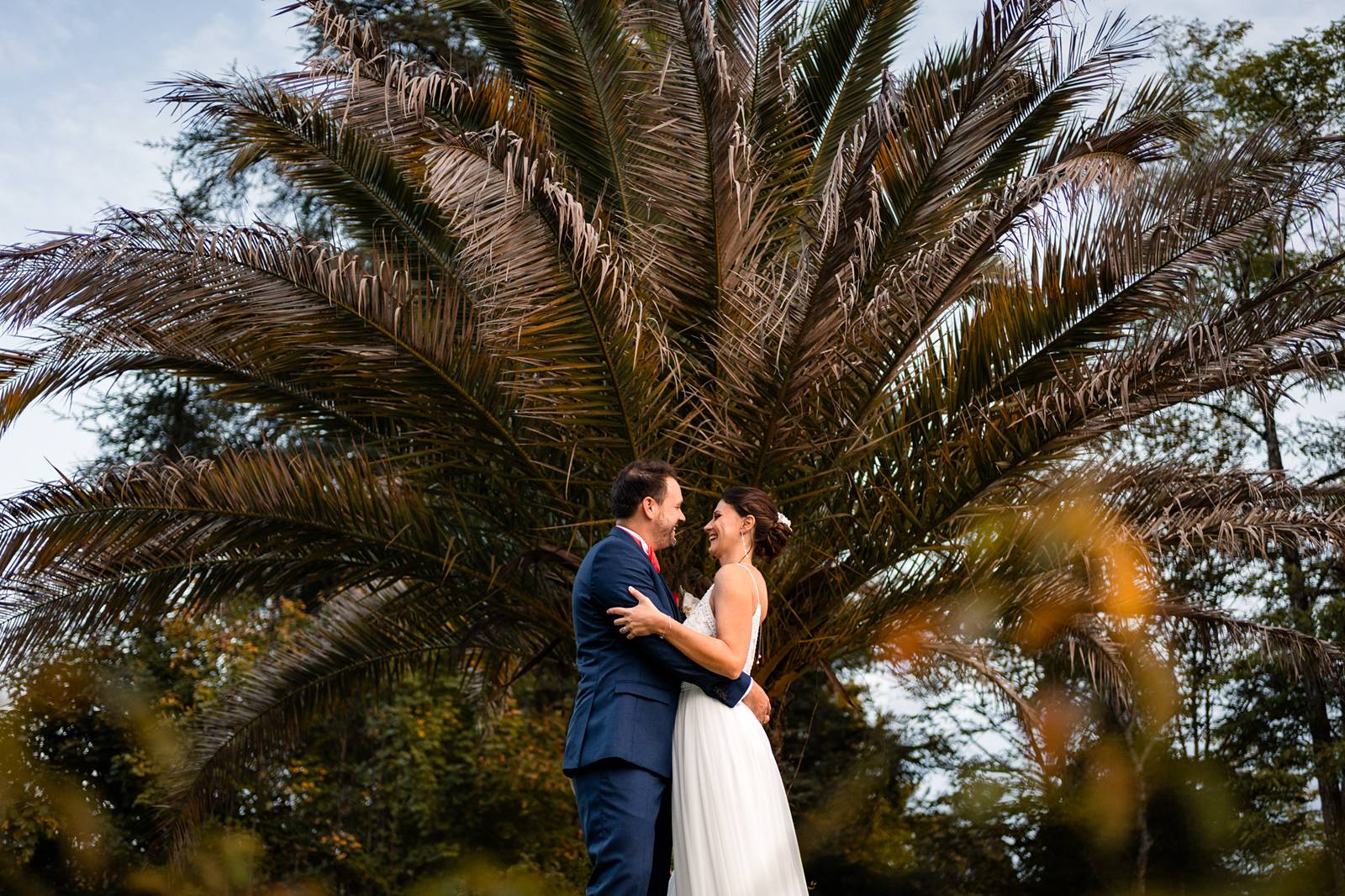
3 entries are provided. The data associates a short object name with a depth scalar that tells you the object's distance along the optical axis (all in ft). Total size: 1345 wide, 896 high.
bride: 13.91
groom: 13.10
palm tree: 19.29
